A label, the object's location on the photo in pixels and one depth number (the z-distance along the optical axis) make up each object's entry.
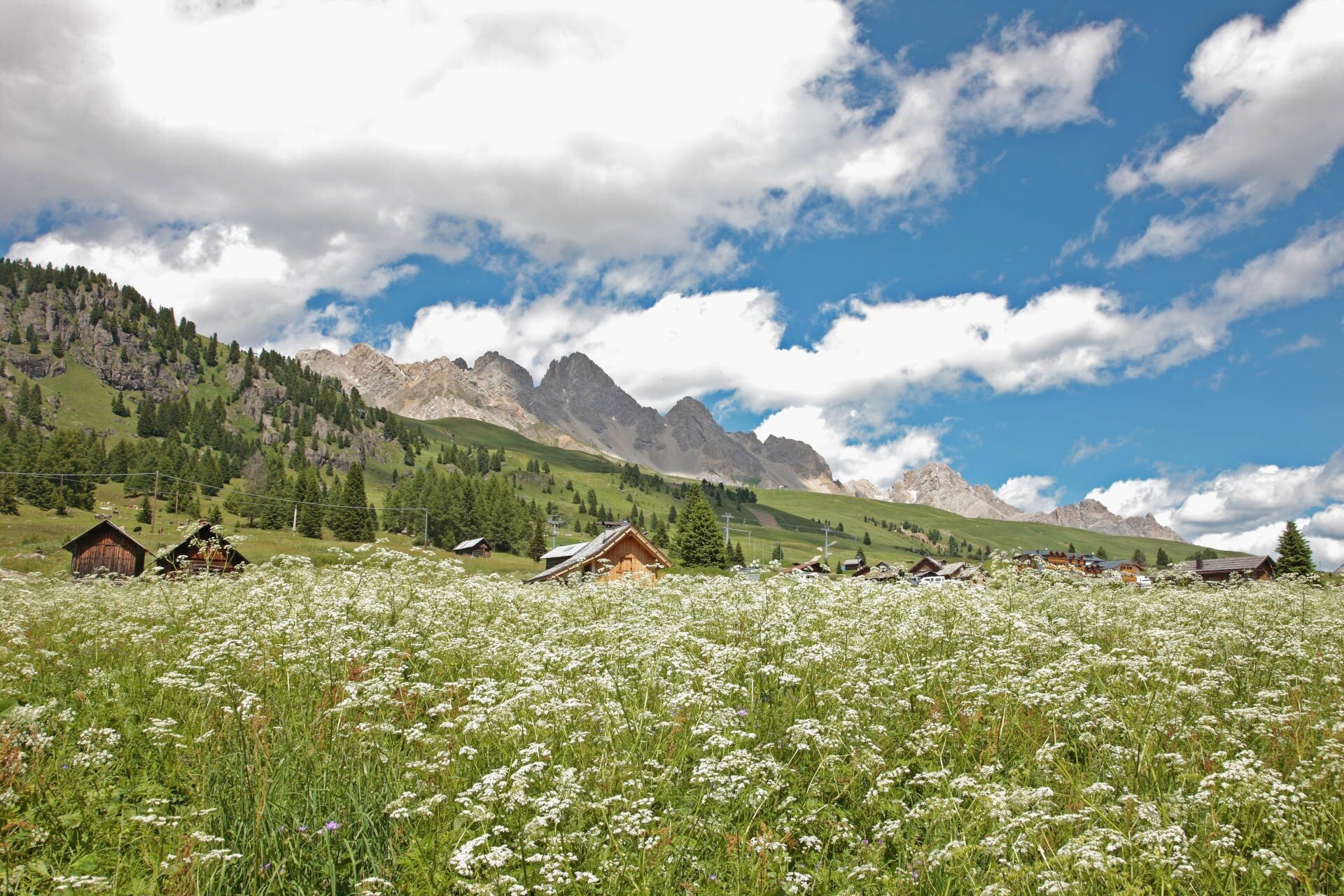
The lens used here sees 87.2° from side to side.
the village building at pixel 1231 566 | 73.50
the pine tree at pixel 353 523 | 158.38
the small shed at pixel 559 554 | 76.81
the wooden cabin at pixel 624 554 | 55.34
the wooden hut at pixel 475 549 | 153.88
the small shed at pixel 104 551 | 70.38
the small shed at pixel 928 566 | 137.01
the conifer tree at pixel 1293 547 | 60.16
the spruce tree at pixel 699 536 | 87.69
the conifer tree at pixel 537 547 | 164.25
